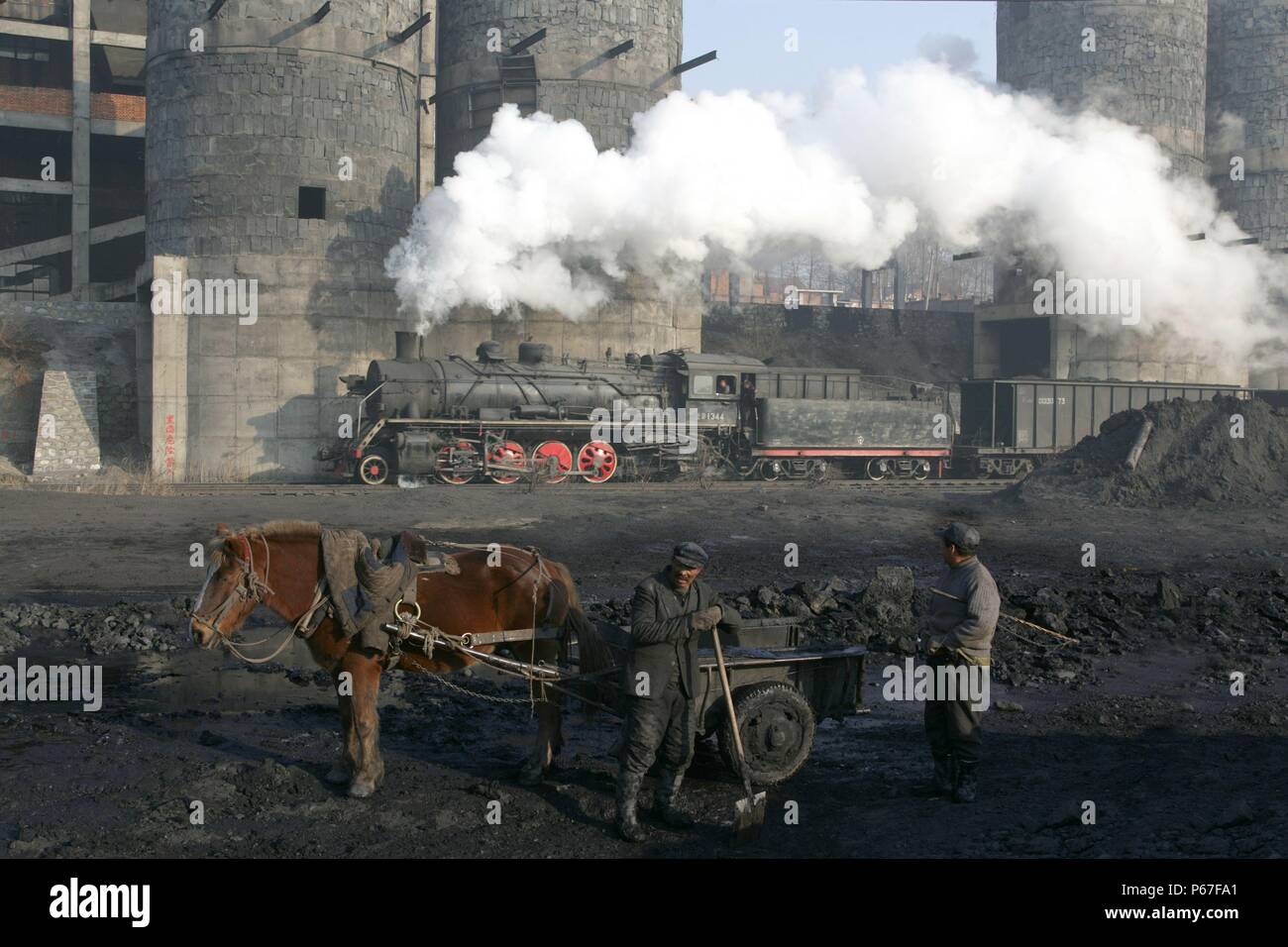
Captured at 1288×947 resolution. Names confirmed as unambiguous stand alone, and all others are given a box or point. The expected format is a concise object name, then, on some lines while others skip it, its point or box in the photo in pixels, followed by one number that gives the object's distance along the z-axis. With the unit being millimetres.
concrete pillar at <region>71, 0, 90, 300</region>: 36844
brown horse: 6895
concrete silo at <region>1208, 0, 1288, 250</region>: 51688
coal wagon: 34219
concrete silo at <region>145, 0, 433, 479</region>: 31266
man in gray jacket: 6992
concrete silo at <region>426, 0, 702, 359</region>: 36969
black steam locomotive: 27188
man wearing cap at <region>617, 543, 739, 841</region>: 6398
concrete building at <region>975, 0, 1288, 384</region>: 46188
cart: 7066
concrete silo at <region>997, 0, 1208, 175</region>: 46156
